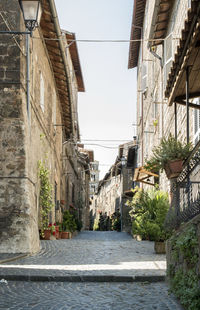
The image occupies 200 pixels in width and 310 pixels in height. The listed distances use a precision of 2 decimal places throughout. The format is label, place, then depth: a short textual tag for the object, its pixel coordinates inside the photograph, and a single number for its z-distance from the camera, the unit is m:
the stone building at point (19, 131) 10.82
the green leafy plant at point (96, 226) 52.38
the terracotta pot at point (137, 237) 17.05
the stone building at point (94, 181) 82.36
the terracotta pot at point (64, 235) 18.55
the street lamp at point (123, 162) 32.31
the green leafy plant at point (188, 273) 4.42
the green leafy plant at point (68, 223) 19.99
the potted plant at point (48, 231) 15.15
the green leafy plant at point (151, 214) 13.86
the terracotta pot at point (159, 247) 11.01
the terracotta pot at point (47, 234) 15.15
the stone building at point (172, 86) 6.05
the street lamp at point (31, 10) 9.83
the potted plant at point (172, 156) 8.05
